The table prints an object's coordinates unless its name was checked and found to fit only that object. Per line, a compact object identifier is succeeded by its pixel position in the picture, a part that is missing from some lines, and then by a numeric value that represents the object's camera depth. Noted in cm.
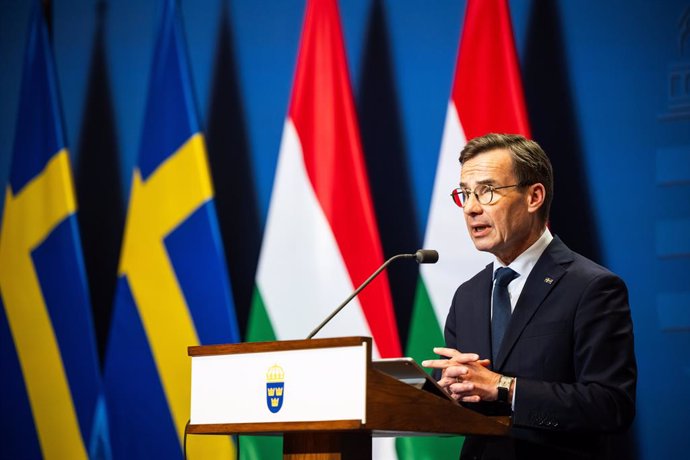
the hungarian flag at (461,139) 712
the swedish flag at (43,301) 844
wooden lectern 351
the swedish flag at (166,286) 789
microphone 462
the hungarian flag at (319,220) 752
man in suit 433
